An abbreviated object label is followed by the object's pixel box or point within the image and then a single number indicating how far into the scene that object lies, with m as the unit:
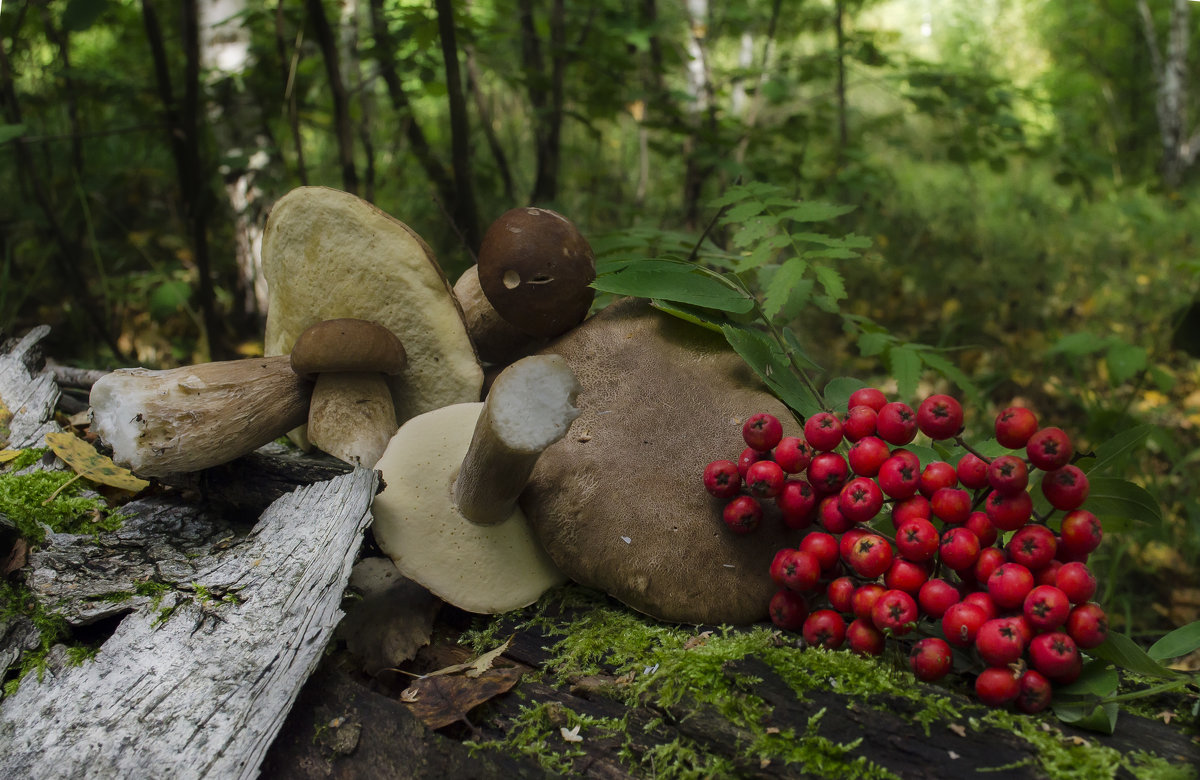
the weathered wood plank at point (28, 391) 0.29
